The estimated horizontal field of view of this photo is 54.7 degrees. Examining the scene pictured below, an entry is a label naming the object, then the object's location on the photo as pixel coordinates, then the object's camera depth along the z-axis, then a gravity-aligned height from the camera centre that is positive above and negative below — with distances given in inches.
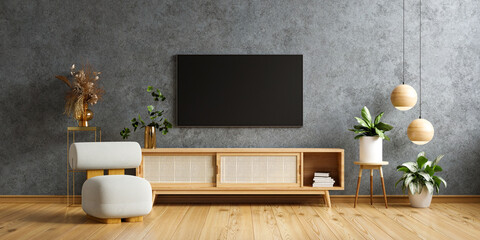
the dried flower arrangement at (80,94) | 192.1 +9.7
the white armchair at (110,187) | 150.2 -22.8
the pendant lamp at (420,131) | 189.0 -5.2
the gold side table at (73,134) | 191.2 -7.4
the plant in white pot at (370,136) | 188.5 -7.2
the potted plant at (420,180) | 187.0 -25.1
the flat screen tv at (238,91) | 203.2 +11.8
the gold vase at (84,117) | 193.3 +0.2
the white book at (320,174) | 192.7 -23.3
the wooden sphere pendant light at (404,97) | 191.0 +8.8
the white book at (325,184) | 191.6 -27.4
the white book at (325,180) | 191.8 -25.6
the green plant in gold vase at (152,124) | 193.3 -2.8
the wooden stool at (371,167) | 187.2 -19.9
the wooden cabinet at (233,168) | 189.8 -20.8
